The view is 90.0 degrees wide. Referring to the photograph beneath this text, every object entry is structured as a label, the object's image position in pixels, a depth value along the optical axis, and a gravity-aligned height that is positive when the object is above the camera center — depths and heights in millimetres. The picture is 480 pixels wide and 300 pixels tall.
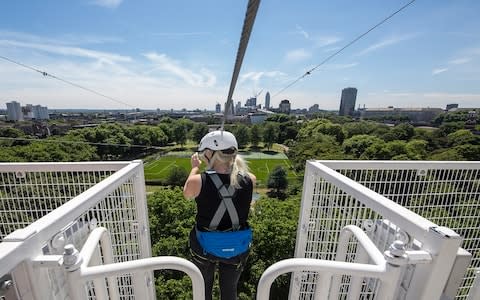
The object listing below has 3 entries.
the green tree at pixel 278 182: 31998 -10542
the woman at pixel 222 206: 1850 -811
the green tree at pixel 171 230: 7749 -6135
